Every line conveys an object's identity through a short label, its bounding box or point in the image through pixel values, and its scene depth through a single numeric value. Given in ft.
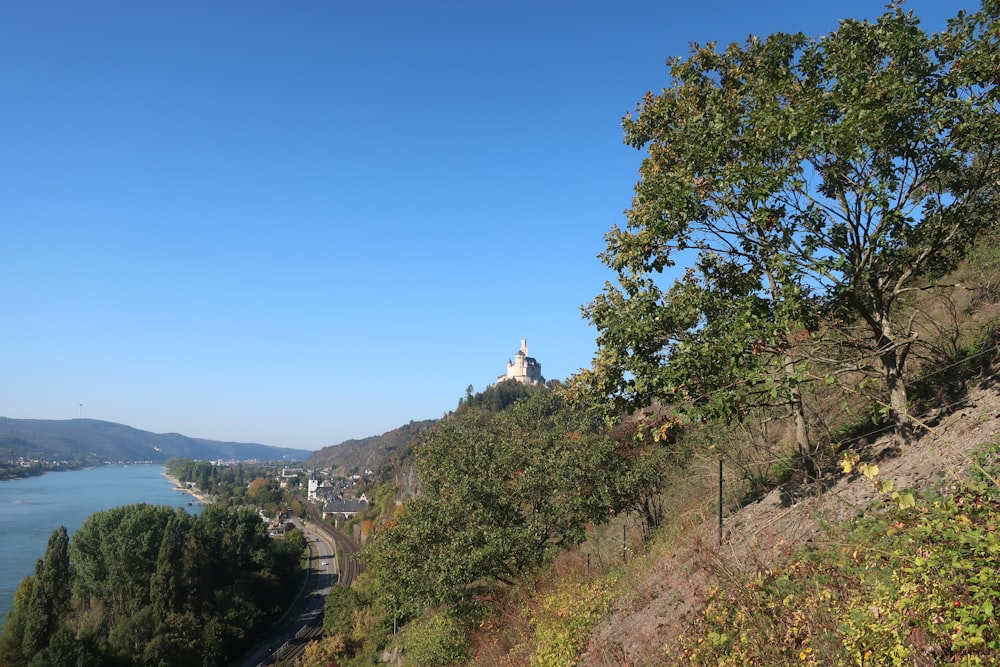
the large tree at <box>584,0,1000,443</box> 23.56
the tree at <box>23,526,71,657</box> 130.62
